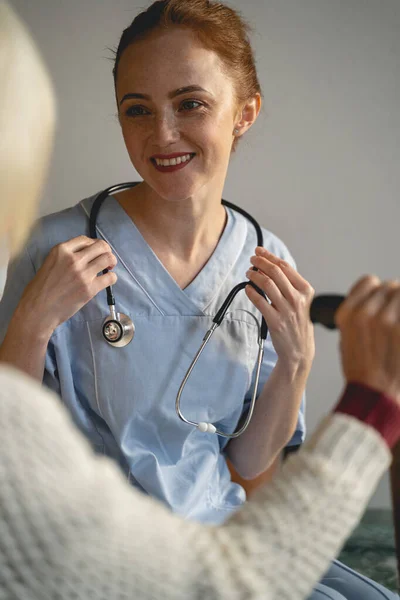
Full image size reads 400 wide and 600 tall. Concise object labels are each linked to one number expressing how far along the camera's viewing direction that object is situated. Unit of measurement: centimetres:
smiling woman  112
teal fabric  164
